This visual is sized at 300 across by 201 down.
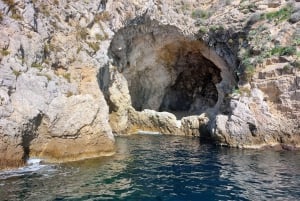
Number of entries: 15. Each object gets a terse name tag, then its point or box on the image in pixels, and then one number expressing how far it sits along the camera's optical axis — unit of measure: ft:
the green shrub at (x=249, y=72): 93.71
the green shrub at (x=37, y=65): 68.07
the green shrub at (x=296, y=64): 86.77
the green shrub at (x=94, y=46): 82.74
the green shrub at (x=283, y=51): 91.09
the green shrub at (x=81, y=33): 81.27
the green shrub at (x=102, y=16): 89.66
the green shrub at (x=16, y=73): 62.66
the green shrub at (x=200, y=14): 118.73
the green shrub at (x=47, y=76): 68.35
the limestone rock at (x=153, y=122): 112.98
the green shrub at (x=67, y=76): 72.59
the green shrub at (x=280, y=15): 101.24
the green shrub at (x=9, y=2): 68.20
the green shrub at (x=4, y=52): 63.25
